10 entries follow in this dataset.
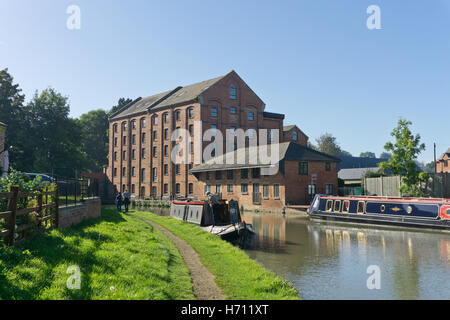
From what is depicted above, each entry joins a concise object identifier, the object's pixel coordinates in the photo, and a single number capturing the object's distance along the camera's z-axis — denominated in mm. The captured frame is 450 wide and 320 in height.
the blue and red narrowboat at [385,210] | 21000
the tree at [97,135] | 74812
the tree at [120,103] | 72688
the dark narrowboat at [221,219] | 16844
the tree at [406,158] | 27531
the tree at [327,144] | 76562
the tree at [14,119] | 43031
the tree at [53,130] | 47281
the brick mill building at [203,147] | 35719
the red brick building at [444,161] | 55638
